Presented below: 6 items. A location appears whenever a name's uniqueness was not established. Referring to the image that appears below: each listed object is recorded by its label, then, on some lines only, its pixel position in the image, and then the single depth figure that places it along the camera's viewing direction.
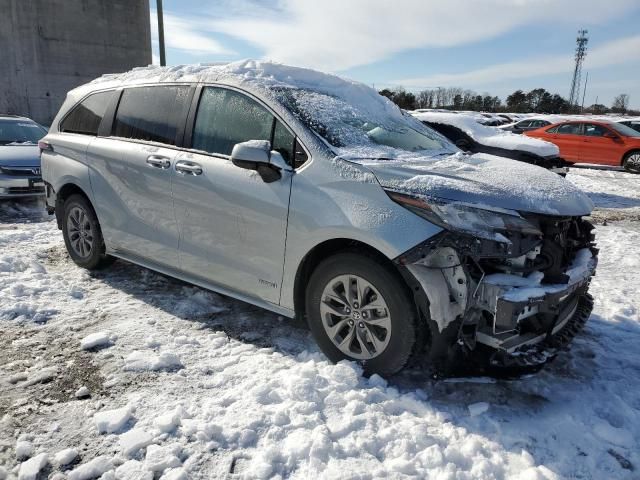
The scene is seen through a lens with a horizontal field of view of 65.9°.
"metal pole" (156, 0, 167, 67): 12.75
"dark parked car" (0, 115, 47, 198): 7.82
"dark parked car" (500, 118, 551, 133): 21.03
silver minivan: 2.70
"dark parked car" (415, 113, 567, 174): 8.76
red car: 13.76
